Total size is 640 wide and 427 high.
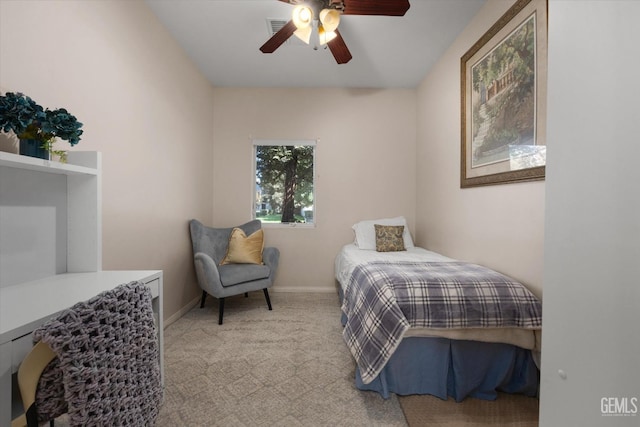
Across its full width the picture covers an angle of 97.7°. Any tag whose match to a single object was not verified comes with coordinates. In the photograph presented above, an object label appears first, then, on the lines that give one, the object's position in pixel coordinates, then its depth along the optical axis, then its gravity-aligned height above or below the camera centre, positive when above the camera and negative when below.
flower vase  1.15 +0.25
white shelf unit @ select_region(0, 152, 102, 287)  1.19 -0.04
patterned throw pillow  3.20 -0.31
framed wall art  1.71 +0.81
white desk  0.73 -0.33
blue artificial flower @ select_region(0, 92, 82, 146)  1.05 +0.36
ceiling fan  1.82 +1.35
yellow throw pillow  3.07 -0.42
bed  1.55 -0.71
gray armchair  2.67 -0.59
